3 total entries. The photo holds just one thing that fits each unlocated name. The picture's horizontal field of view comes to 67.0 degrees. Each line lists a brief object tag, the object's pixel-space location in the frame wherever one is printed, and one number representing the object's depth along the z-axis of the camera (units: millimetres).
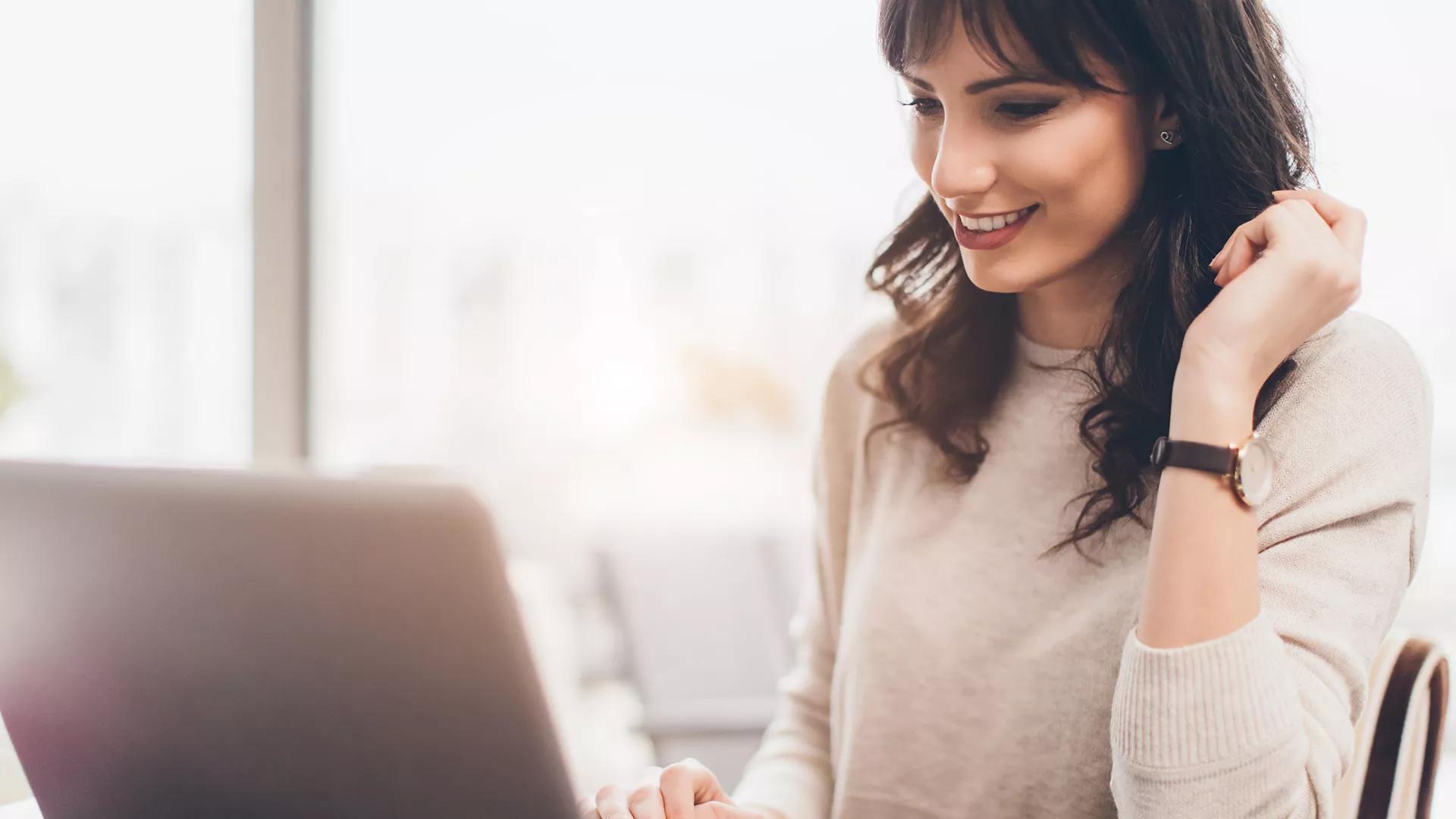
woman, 710
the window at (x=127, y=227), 1889
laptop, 483
